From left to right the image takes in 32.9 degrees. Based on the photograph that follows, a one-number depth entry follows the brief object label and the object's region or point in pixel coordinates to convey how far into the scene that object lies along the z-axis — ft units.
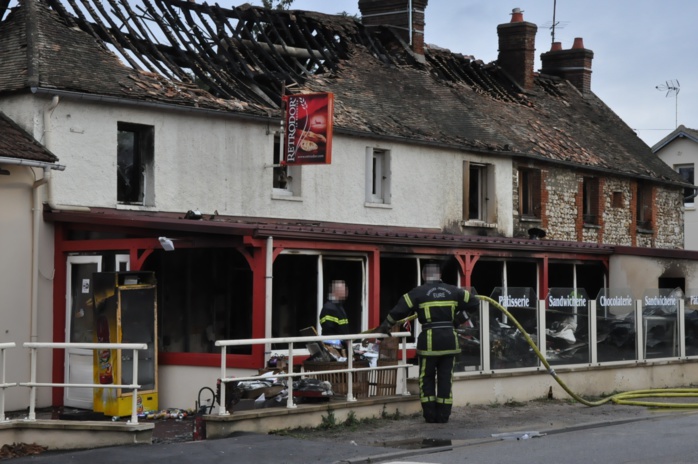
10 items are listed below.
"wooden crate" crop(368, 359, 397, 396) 50.37
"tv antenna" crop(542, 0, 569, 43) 122.93
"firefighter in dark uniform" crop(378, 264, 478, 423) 47.52
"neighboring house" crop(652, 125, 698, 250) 149.79
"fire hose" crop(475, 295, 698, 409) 54.95
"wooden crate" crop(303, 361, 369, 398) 48.75
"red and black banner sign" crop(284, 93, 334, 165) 67.62
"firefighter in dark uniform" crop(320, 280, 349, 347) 53.57
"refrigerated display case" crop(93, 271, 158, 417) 53.78
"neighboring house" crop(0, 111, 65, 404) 57.36
